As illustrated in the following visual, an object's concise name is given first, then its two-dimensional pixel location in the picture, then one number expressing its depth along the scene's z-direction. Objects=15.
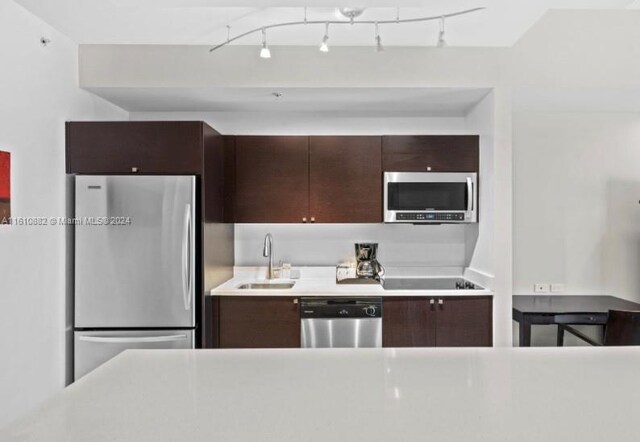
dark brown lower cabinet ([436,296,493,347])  3.22
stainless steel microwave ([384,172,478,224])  3.51
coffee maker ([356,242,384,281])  3.68
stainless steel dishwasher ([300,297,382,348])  3.22
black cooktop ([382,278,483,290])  3.53
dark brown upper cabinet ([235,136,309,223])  3.56
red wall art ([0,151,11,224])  2.37
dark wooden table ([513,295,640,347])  3.25
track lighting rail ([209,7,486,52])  2.59
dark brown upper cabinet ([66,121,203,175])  3.03
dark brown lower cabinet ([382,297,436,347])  3.22
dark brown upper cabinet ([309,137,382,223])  3.55
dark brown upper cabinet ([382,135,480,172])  3.53
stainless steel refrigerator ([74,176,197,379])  2.98
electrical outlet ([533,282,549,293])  3.94
